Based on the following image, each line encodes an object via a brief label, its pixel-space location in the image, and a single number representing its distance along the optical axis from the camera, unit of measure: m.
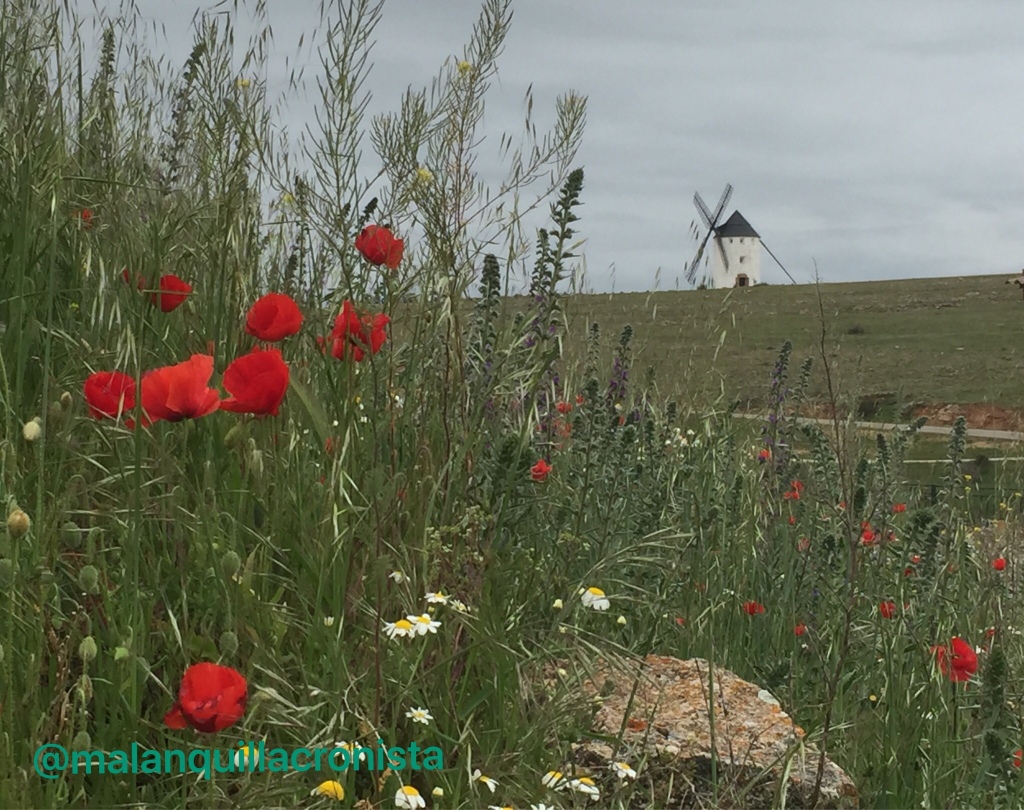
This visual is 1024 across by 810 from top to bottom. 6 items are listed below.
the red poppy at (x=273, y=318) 2.11
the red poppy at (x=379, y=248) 2.33
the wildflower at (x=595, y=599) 2.12
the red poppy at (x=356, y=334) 2.14
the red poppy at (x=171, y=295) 2.28
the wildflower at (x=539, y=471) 2.75
